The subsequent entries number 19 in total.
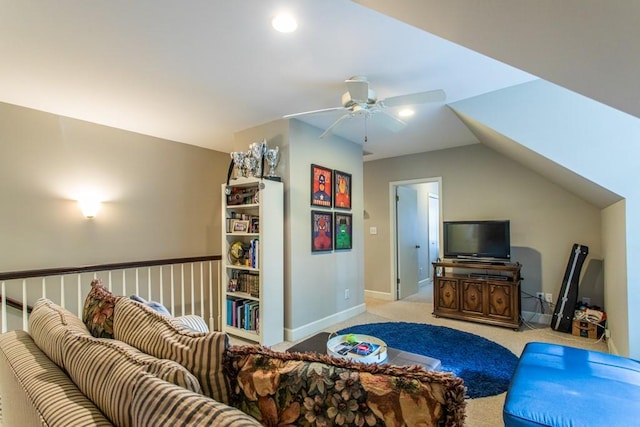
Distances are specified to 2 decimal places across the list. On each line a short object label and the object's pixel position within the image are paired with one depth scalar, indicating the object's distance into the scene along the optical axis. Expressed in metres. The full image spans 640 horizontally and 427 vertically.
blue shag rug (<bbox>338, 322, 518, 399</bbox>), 2.44
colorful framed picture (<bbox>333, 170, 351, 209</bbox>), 3.98
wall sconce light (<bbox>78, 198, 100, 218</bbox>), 3.38
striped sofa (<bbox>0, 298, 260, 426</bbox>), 0.70
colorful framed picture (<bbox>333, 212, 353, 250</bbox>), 3.98
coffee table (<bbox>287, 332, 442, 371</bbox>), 1.85
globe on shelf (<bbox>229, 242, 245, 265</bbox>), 3.55
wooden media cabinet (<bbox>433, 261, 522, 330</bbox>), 3.71
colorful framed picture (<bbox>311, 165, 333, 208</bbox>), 3.67
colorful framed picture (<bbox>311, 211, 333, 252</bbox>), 3.65
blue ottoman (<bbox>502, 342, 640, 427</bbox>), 1.35
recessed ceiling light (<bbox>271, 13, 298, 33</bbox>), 1.76
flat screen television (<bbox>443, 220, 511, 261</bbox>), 3.95
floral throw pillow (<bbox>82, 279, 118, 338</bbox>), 1.38
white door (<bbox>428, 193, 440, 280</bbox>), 6.64
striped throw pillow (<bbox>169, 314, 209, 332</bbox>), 2.01
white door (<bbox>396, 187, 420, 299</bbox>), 5.36
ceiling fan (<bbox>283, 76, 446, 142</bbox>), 2.24
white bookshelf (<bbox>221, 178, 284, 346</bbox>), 3.18
